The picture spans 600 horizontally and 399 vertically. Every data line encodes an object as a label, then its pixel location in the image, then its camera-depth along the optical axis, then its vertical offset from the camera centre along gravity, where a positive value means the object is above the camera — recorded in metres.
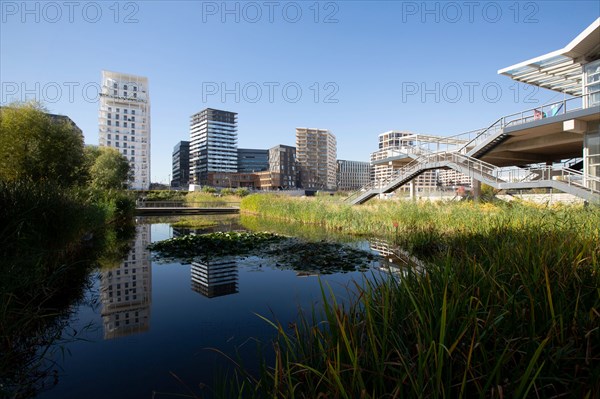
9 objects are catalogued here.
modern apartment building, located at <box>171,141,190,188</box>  155.75 +19.57
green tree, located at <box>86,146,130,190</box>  32.09 +4.82
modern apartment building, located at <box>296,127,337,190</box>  143.50 +20.96
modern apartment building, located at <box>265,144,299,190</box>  133.12 +16.74
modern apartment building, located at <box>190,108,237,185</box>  134.75 +25.02
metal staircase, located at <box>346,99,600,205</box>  14.51 +1.61
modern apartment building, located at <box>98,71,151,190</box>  90.94 +23.88
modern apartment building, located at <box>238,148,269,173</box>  156.02 +20.86
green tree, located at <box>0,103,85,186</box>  13.27 +2.47
